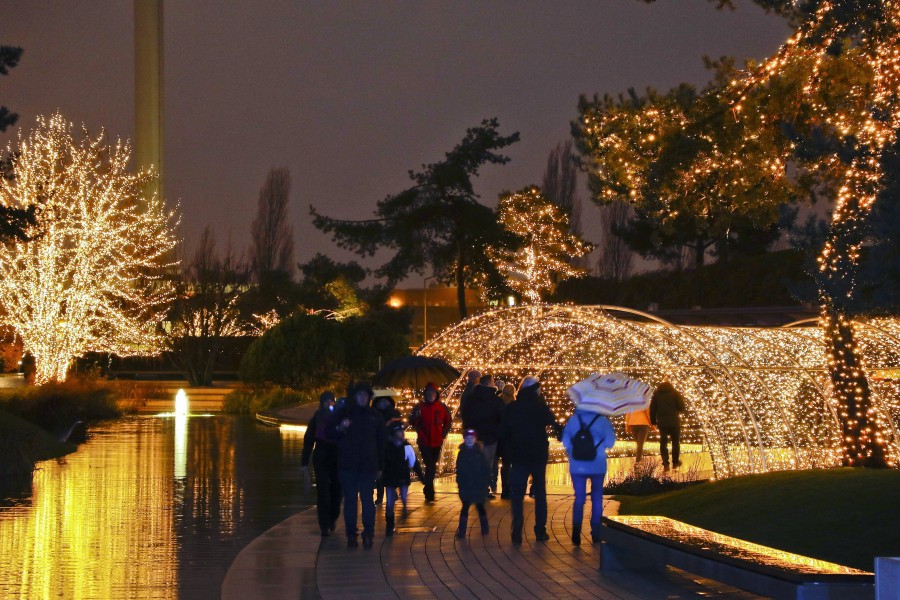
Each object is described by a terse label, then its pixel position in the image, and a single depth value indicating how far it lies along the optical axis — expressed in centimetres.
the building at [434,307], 9675
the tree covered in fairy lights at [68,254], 4447
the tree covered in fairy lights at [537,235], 6209
